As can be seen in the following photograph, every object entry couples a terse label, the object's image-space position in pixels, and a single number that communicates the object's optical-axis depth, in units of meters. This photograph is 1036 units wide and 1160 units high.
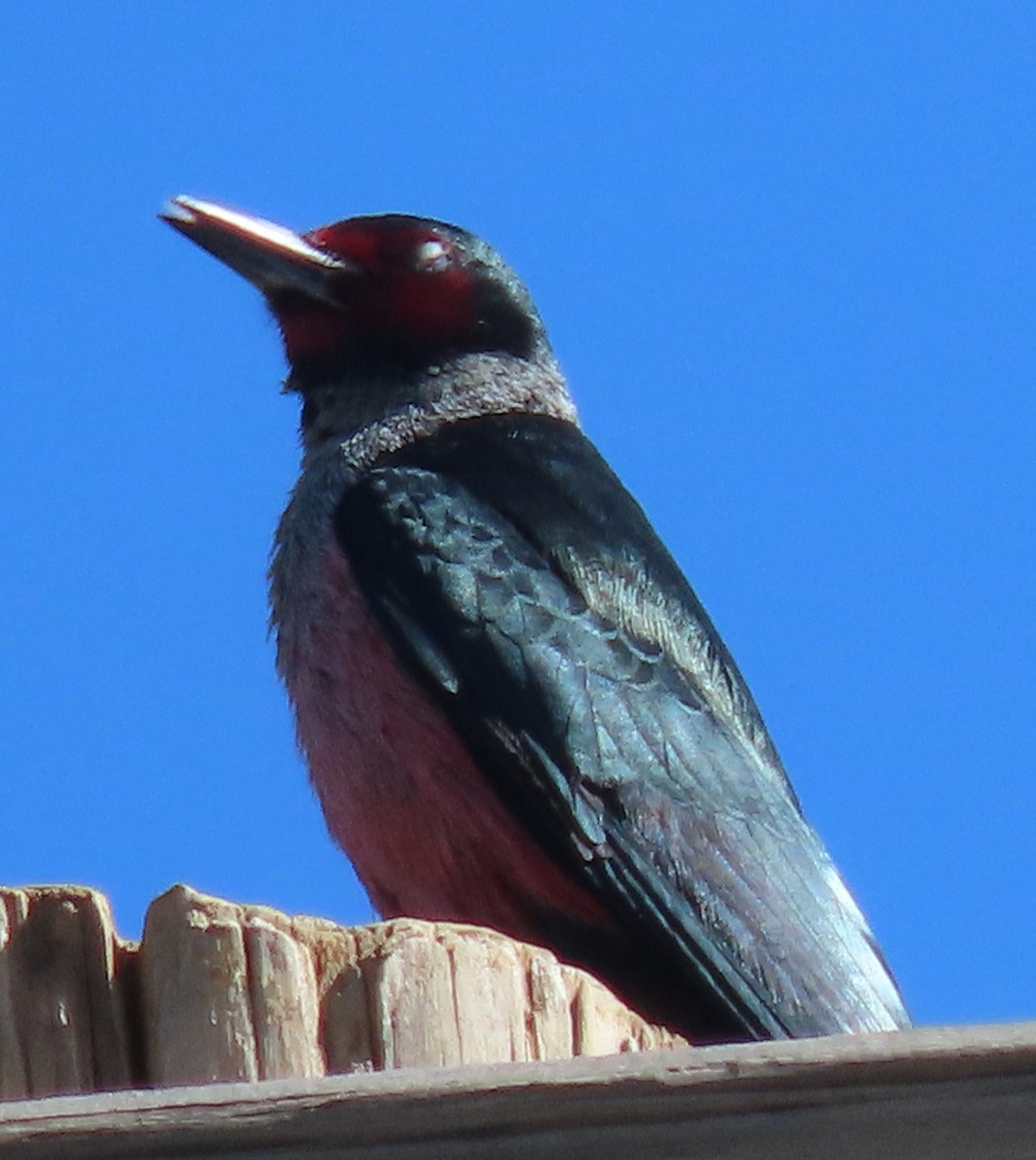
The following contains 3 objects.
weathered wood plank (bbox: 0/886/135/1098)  4.92
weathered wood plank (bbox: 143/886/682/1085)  4.88
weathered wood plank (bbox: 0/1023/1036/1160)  3.96
